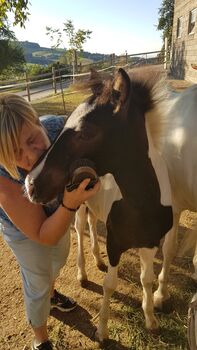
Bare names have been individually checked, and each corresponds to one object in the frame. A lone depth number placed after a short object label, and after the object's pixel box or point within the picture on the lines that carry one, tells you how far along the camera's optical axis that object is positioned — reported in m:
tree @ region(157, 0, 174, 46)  31.19
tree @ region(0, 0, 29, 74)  29.98
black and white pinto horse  1.50
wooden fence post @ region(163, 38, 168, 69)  18.22
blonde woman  1.63
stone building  11.28
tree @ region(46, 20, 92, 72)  21.73
